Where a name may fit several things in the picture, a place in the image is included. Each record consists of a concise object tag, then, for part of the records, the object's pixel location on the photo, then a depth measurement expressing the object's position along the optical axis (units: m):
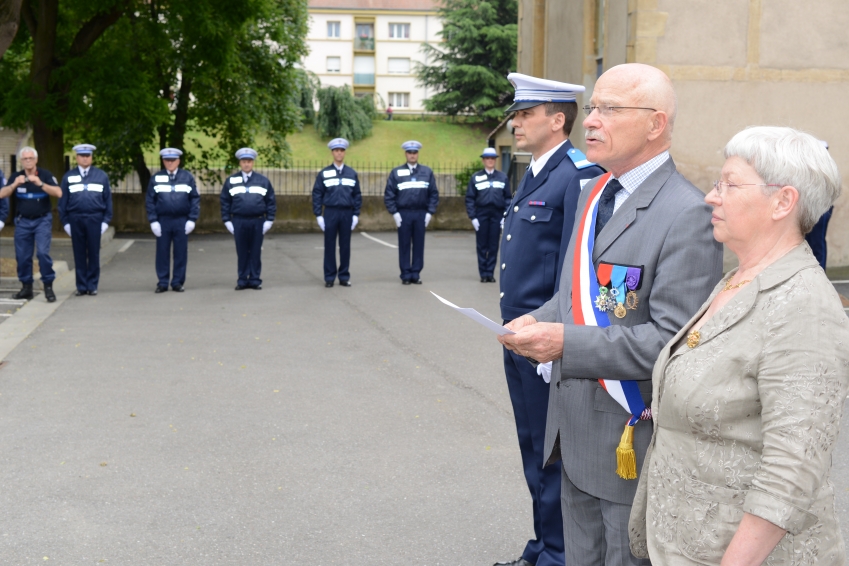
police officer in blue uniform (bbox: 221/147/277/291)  15.39
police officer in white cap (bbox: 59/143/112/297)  14.30
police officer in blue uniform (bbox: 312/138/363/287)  15.95
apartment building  82.38
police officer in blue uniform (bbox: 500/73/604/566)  3.99
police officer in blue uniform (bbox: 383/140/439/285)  15.91
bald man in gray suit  2.74
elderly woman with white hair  2.07
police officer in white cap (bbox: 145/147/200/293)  15.02
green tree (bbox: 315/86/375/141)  61.88
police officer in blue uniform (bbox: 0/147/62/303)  13.20
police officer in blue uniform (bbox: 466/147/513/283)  16.92
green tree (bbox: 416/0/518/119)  54.50
